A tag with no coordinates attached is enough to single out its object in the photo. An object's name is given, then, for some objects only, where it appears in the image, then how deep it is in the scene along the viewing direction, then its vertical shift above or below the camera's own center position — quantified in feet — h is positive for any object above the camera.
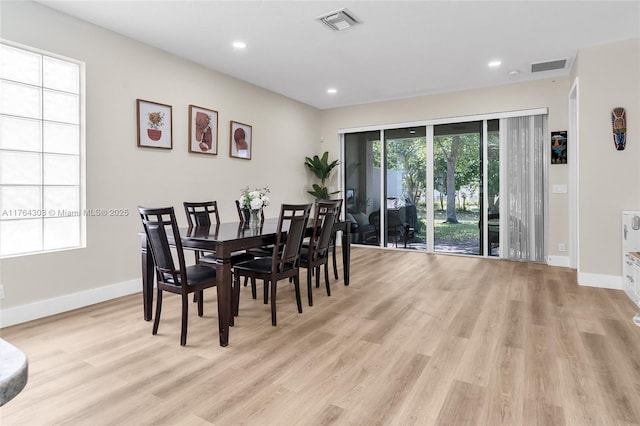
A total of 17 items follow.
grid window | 10.00 +1.85
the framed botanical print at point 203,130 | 14.82 +3.60
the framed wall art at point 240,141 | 16.83 +3.57
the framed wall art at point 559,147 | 16.56 +3.10
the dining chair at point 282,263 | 9.67 -1.44
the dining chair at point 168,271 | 8.31 -1.39
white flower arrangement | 11.33 +0.41
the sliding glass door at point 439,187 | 18.28 +1.49
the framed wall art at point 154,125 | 12.91 +3.36
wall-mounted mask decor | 12.85 +3.14
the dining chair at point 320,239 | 11.33 -0.86
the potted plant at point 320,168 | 22.49 +2.88
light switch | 16.65 +1.13
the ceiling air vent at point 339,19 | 10.86 +6.16
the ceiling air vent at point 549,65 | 14.97 +6.41
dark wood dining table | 8.30 -0.80
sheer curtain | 17.40 +1.31
